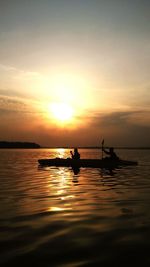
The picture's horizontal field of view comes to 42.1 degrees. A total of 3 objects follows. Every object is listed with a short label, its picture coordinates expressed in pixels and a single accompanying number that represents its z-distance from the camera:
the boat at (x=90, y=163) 23.60
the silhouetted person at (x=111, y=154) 23.61
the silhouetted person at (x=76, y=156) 24.43
